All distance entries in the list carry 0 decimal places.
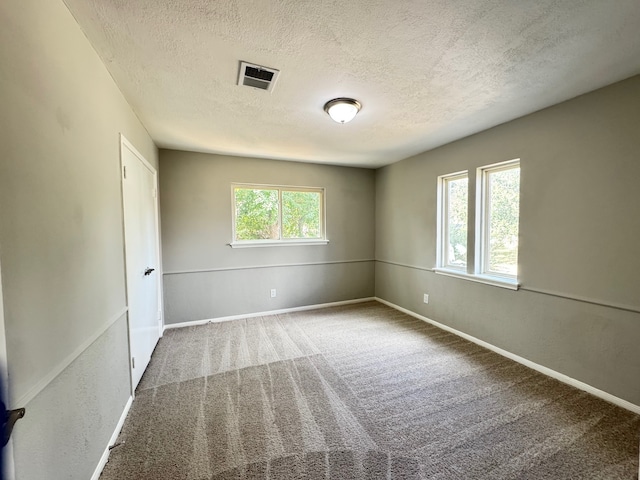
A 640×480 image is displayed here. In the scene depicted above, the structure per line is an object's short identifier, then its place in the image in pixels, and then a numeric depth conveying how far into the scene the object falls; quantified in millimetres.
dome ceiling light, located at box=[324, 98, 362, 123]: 2171
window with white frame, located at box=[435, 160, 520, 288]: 2770
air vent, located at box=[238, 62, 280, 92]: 1753
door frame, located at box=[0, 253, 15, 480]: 754
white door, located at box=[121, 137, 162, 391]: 2113
